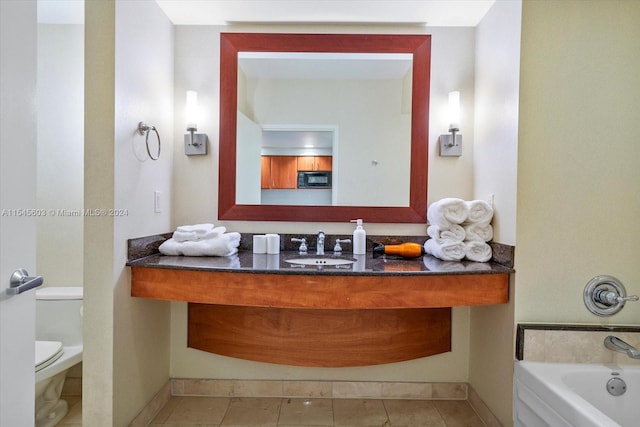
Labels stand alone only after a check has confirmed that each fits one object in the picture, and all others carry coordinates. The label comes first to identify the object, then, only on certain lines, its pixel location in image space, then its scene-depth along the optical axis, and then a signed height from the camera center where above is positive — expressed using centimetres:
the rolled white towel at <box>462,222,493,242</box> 181 -16
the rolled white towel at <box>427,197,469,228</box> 182 -6
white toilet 173 -78
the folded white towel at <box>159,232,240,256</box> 182 -27
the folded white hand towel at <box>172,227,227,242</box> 184 -21
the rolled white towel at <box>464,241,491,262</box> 177 -26
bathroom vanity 152 -45
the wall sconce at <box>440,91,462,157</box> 202 +39
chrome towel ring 171 +33
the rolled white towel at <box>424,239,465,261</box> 179 -26
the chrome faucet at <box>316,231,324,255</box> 201 -26
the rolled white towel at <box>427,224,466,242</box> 183 -17
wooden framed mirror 208 +50
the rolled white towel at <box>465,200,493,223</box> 181 -5
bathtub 140 -79
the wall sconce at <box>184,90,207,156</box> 204 +38
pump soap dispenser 199 -24
